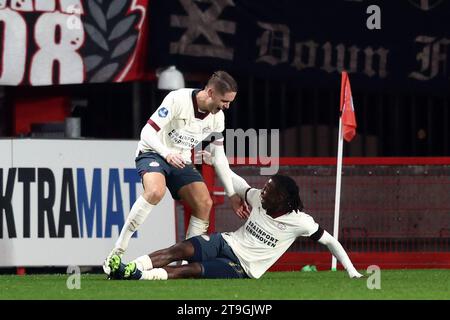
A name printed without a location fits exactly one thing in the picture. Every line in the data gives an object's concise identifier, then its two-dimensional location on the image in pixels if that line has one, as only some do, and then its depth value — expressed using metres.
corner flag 15.62
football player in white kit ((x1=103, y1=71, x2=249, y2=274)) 13.30
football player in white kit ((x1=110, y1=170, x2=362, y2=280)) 13.30
